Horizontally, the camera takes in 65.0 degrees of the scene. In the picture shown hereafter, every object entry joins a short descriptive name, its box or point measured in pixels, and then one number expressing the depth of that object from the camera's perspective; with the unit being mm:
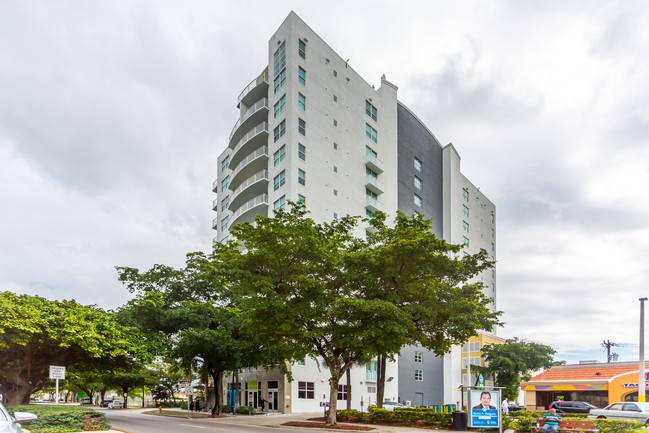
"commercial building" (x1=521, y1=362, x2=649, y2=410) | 51281
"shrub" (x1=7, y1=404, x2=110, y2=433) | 21461
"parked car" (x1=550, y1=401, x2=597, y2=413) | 40625
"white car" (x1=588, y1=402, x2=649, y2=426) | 30844
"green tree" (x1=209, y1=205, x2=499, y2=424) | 25859
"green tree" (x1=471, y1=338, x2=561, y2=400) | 60844
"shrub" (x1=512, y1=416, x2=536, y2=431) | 23508
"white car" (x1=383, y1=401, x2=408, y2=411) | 44766
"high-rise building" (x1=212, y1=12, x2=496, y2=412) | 48906
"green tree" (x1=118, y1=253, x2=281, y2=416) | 35750
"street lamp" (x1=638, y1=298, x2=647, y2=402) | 32272
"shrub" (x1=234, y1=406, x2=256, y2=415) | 42875
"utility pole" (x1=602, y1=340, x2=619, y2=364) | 92750
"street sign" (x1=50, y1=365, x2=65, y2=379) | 21797
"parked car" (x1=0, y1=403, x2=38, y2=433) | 8500
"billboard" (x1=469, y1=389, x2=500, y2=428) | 20012
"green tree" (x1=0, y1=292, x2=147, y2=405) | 23797
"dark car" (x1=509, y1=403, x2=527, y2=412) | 47119
